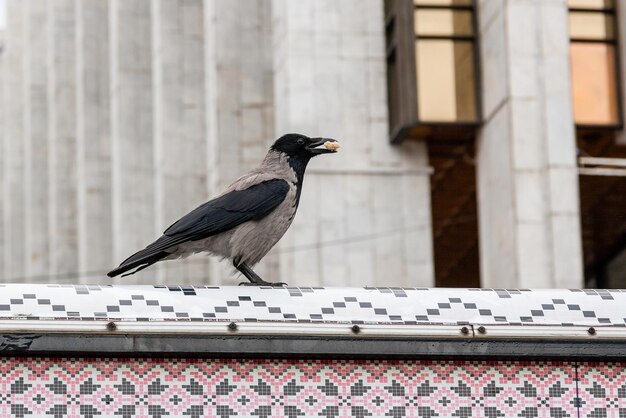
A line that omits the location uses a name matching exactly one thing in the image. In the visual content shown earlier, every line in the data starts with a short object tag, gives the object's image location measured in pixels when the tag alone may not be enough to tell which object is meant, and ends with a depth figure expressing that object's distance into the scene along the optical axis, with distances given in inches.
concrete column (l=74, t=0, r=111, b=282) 1716.3
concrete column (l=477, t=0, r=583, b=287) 986.7
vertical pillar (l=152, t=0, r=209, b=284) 1371.8
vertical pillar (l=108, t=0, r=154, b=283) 1524.4
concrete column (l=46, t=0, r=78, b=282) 1868.8
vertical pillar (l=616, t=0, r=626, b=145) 1061.8
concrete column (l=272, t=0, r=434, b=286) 1073.3
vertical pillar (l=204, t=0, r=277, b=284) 1216.8
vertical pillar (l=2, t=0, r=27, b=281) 2245.3
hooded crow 256.4
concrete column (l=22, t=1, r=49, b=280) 2058.3
